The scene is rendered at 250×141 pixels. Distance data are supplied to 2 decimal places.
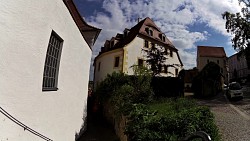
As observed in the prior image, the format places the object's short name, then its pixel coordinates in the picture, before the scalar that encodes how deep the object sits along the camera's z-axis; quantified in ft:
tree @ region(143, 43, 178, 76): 53.53
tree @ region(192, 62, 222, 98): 62.12
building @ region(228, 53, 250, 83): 176.69
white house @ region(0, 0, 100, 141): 9.60
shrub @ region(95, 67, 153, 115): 28.41
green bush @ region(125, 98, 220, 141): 15.63
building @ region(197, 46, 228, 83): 152.91
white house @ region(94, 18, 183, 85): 70.32
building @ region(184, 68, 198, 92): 110.20
